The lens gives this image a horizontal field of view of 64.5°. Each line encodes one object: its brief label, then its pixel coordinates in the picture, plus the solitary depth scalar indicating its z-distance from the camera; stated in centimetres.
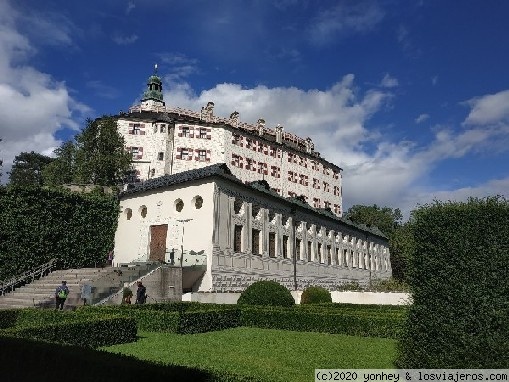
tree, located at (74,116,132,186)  4509
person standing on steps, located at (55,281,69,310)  2061
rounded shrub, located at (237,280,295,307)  2277
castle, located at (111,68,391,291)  3059
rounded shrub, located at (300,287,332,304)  2816
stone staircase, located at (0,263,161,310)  2294
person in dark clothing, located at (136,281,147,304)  2320
